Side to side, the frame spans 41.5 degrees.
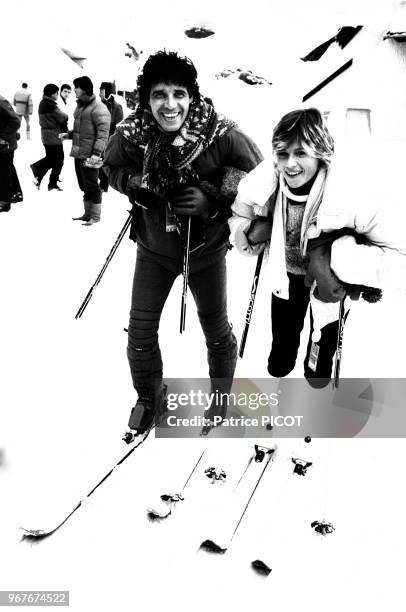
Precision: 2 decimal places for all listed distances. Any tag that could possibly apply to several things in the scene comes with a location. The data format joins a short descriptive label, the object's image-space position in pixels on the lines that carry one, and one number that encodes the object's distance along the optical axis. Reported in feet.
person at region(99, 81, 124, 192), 24.86
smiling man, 6.47
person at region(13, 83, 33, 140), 37.58
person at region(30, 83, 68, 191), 25.36
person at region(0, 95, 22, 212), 19.92
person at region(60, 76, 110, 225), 19.71
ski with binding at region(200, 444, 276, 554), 6.24
